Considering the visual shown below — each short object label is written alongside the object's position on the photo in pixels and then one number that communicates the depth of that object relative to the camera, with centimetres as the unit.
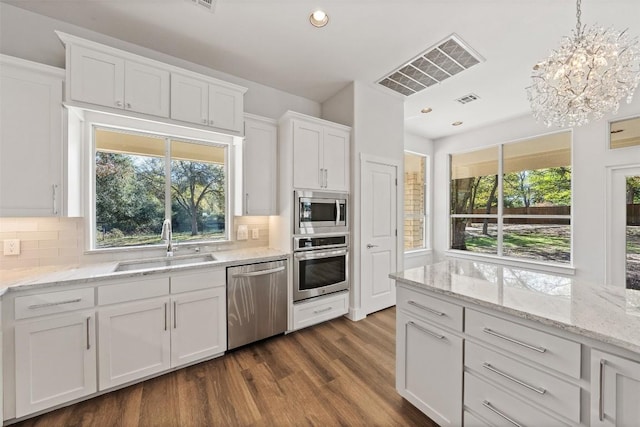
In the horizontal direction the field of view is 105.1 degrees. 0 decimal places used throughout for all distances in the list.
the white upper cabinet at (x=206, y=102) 233
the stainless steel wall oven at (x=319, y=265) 286
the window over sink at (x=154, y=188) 242
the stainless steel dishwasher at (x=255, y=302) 240
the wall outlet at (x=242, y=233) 305
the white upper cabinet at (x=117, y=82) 193
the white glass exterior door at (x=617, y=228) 323
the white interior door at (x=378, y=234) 331
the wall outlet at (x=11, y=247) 195
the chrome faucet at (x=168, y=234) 248
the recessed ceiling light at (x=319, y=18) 209
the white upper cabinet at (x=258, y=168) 285
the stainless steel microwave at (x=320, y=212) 289
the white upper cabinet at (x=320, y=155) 291
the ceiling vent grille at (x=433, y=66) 250
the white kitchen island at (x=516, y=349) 94
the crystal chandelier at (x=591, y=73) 161
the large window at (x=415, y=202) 529
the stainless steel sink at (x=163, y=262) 235
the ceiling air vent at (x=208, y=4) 198
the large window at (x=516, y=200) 391
